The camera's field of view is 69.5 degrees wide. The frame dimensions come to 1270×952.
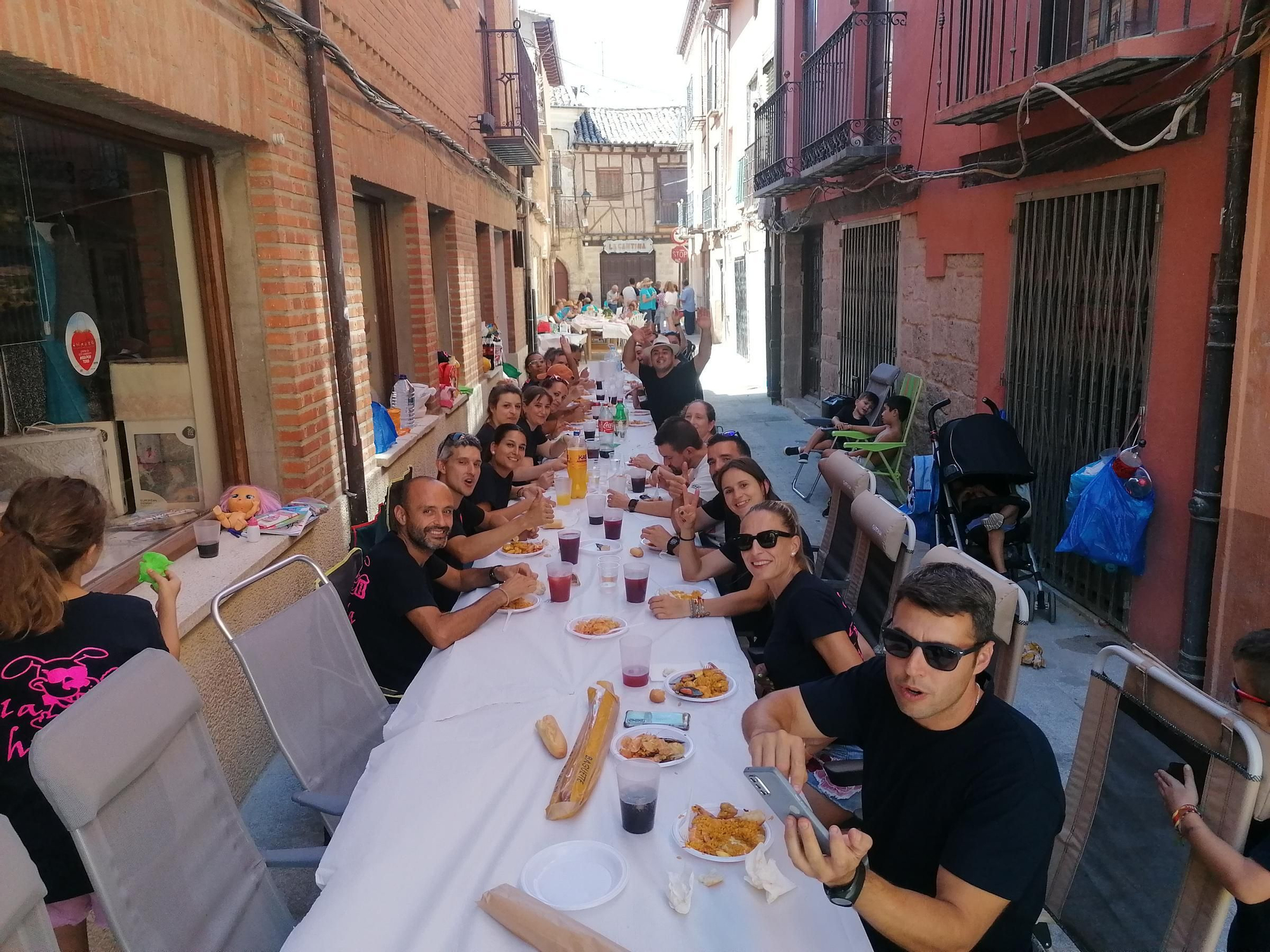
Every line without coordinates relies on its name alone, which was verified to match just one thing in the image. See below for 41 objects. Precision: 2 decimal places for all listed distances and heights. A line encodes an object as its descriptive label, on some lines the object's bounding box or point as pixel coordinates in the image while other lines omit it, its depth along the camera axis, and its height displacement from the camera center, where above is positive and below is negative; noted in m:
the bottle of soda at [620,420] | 7.75 -1.07
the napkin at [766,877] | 1.92 -1.21
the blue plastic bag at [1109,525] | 4.89 -1.29
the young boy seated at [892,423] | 8.30 -1.20
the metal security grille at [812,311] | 14.11 -0.31
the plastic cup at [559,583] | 3.65 -1.12
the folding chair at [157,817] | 1.90 -1.15
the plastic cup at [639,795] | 2.12 -1.14
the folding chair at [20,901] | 1.48 -0.95
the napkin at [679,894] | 1.88 -1.22
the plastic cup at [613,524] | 4.57 -1.11
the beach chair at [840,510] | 4.54 -1.15
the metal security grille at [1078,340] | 5.20 -0.35
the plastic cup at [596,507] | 4.84 -1.10
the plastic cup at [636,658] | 2.87 -1.12
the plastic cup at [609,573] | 3.89 -1.19
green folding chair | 8.18 -1.38
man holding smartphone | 1.77 -1.08
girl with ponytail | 2.29 -0.85
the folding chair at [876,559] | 3.73 -1.18
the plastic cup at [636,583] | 3.68 -1.13
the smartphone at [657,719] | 2.63 -1.20
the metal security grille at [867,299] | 9.84 -0.11
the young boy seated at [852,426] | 8.62 -1.30
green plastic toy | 3.33 -0.92
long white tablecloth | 1.85 -1.24
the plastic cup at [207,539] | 4.07 -1.01
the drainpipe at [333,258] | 5.26 +0.27
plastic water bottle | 7.54 -0.79
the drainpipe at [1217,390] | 4.07 -0.51
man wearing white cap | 8.53 -0.80
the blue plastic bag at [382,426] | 6.59 -0.88
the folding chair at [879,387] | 8.96 -0.96
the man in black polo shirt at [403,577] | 3.55 -1.10
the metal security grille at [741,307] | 21.52 -0.31
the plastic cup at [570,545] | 4.08 -1.08
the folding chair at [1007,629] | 2.67 -0.99
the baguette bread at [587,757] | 2.23 -1.19
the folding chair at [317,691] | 2.79 -1.26
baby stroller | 5.58 -1.20
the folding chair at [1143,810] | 1.91 -1.21
